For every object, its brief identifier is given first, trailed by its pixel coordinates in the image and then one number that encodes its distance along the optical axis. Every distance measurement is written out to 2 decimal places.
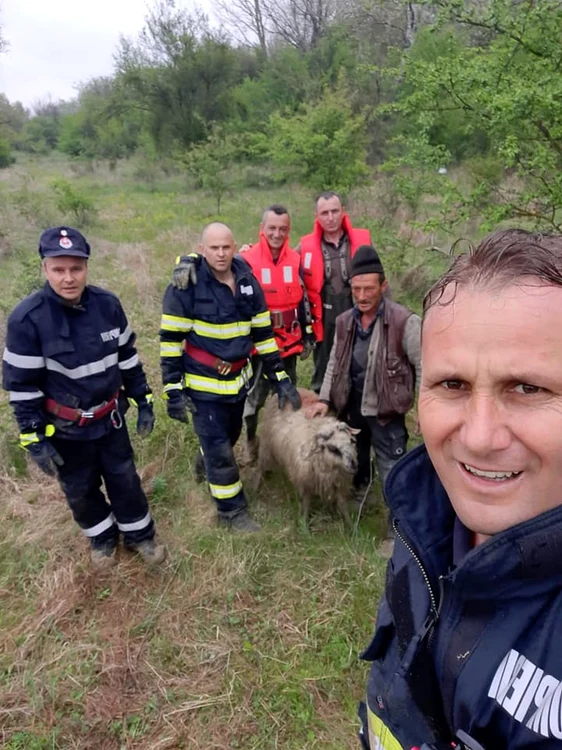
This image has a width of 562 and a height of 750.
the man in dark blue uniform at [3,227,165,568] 3.26
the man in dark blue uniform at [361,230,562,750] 0.87
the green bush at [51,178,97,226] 15.68
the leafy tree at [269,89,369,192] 13.38
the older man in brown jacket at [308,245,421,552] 3.61
